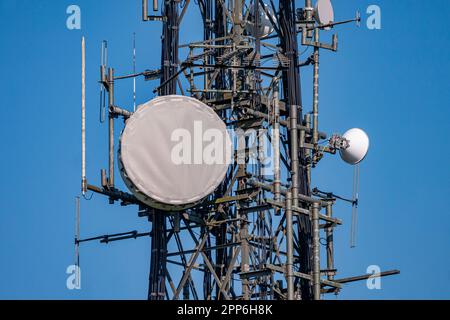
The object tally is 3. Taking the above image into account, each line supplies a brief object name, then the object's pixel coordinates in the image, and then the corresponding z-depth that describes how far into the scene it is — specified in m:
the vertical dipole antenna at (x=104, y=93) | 75.64
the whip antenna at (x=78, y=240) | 75.50
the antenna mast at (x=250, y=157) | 73.62
